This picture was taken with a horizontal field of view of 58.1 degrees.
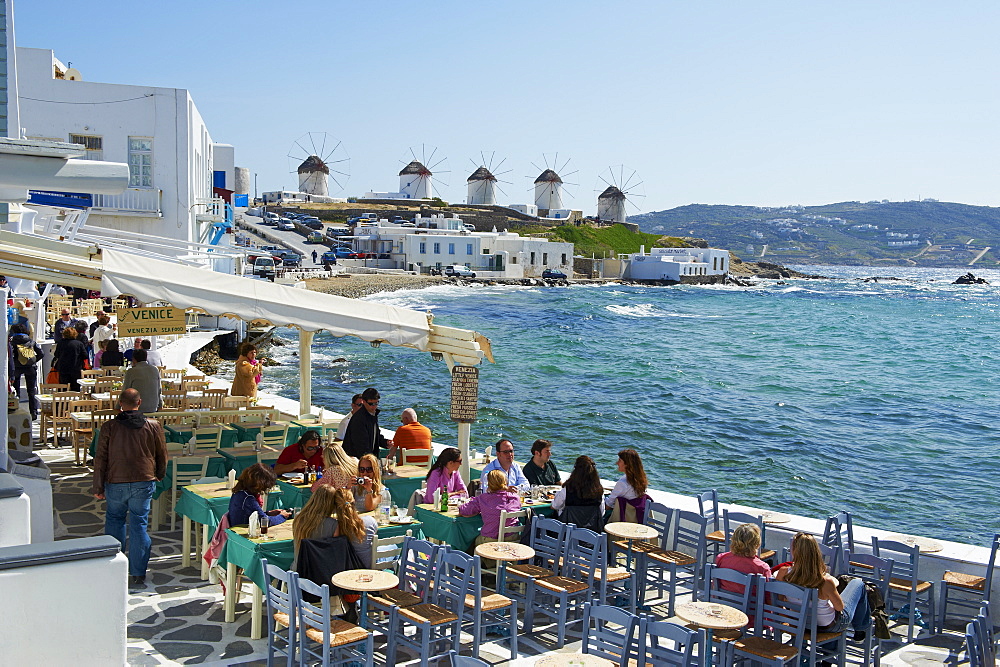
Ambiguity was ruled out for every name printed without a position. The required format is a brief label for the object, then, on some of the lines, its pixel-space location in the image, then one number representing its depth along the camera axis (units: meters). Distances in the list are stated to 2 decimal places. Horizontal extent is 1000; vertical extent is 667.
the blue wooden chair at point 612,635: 5.05
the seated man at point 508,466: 8.52
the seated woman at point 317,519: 6.17
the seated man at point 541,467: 8.83
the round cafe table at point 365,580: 5.90
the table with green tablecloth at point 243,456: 9.76
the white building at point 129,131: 28.06
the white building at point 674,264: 120.69
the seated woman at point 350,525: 6.21
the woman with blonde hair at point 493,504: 7.70
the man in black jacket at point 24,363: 13.04
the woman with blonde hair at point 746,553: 6.36
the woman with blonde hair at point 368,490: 7.39
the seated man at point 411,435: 10.25
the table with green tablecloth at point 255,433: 11.21
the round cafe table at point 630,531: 7.46
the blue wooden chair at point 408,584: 6.35
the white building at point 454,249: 100.56
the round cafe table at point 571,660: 4.91
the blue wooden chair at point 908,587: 7.15
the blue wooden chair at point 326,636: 5.54
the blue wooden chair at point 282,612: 5.68
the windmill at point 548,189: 166.88
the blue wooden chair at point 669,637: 4.80
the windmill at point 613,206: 165.00
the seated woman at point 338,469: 7.19
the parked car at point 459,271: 98.31
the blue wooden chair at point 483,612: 6.31
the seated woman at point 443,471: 8.16
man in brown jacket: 7.52
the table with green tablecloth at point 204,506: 7.89
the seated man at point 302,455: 8.87
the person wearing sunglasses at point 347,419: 10.10
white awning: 8.45
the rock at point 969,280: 163.50
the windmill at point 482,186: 163.75
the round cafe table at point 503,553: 6.95
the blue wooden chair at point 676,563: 7.62
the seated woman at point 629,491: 8.14
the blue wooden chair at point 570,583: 6.84
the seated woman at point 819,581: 6.00
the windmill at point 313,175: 163.62
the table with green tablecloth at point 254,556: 6.67
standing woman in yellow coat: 13.76
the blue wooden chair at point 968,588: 7.22
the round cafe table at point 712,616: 5.64
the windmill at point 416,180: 163.88
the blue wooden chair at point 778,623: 5.83
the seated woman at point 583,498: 7.82
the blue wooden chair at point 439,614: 6.07
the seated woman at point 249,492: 7.05
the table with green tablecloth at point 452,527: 7.77
